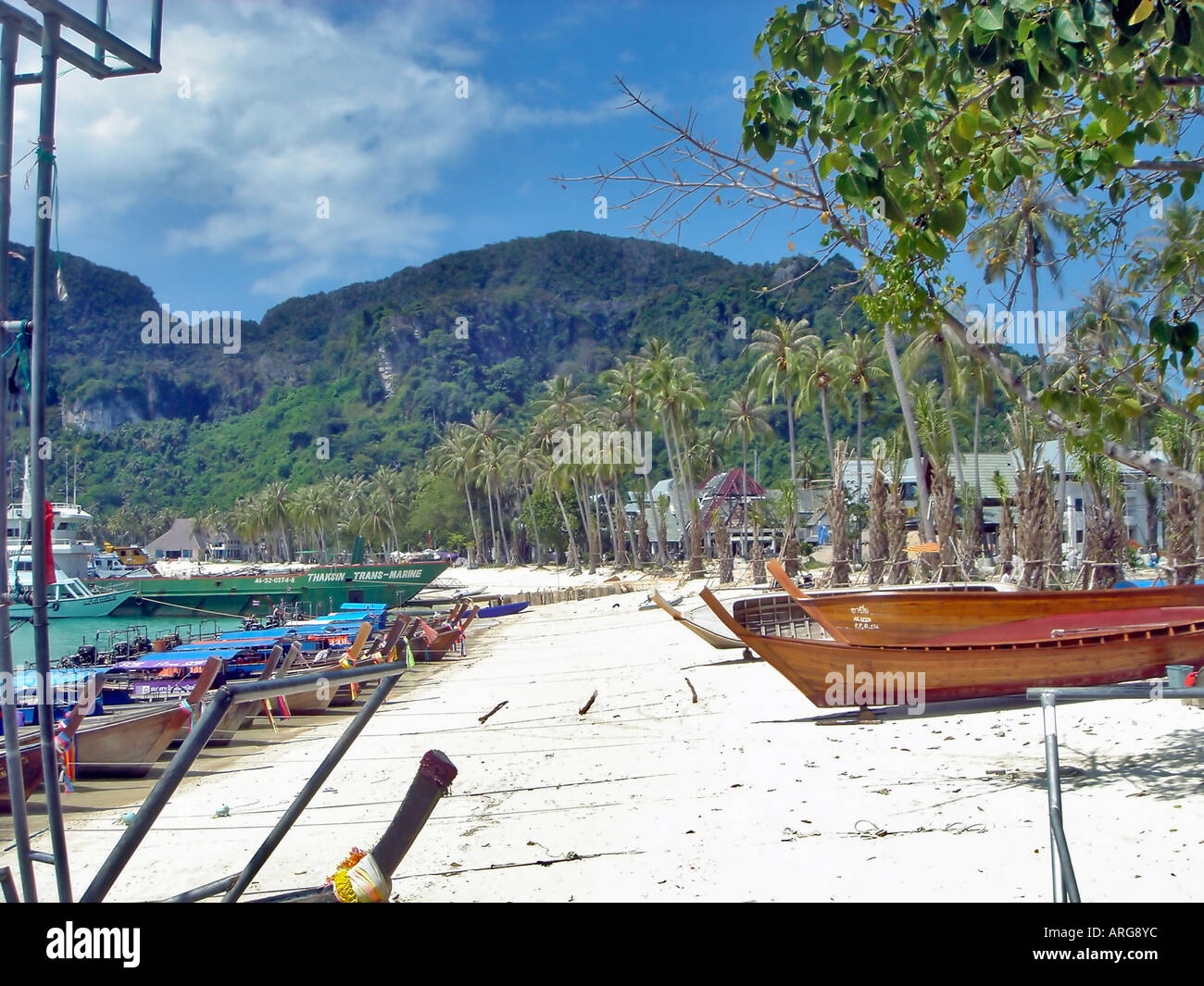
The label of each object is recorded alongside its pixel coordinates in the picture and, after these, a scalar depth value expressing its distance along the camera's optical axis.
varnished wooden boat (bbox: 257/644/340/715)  19.02
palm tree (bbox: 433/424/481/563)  94.94
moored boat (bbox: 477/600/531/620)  46.31
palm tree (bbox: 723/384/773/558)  64.94
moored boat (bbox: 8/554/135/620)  56.59
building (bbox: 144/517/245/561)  156.25
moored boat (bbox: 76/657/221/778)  14.00
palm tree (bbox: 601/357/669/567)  62.38
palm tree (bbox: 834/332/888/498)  49.22
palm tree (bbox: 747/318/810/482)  49.94
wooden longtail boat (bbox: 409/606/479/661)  29.47
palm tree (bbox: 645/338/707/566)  58.06
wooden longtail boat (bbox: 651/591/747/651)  21.03
